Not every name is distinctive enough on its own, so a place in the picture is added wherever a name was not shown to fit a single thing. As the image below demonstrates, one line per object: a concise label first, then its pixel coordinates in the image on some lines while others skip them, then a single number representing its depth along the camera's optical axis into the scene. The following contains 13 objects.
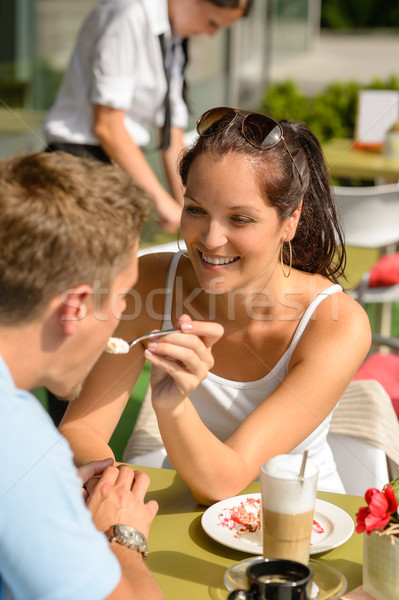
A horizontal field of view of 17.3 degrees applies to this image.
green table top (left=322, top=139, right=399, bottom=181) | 5.74
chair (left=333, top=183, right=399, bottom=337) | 4.62
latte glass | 1.72
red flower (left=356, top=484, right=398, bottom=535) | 1.69
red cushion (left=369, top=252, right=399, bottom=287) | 4.34
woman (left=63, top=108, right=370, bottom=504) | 2.21
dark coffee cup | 1.55
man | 1.45
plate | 1.84
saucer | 1.73
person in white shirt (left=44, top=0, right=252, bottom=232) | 3.58
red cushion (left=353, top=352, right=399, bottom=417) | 3.01
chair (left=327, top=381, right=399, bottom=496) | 2.36
